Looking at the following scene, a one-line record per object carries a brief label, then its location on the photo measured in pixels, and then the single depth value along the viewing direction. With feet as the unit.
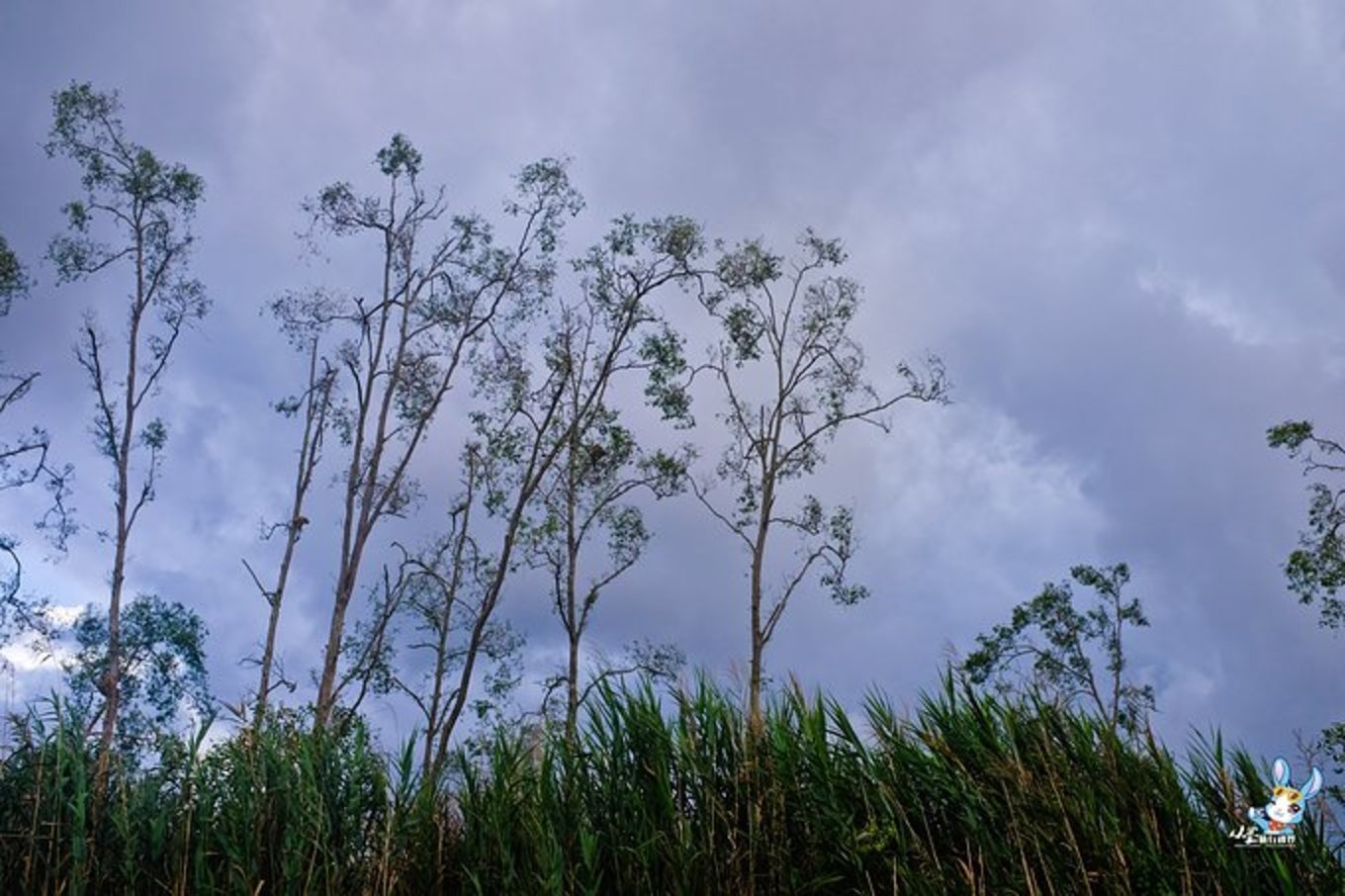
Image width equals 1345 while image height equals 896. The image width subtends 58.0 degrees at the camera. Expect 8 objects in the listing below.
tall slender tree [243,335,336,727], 73.51
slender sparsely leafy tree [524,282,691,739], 80.33
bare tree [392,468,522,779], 84.02
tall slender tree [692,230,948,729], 78.23
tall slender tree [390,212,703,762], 79.51
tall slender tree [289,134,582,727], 78.23
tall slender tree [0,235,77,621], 72.13
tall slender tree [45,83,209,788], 76.33
